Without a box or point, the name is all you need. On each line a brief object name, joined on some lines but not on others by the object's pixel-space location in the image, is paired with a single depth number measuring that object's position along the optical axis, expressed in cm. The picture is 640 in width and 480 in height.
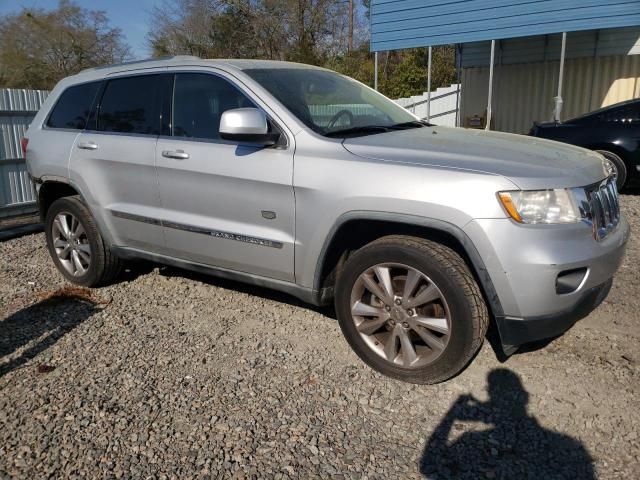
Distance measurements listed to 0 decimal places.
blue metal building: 1071
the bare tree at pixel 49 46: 2772
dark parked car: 783
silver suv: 278
